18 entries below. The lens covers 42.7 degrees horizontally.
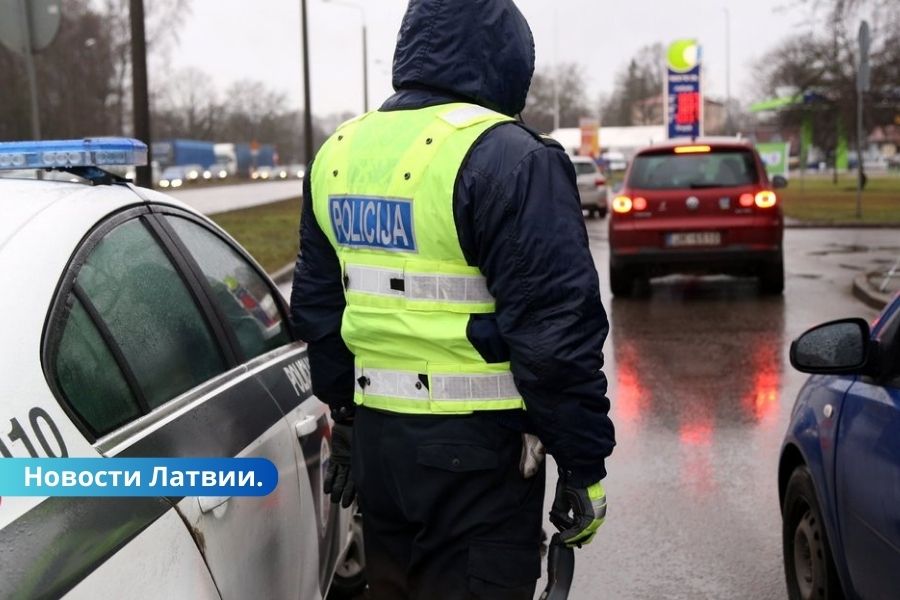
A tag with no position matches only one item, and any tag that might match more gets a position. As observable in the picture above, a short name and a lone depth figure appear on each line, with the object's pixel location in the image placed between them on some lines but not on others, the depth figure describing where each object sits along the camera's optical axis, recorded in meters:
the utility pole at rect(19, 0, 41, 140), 7.01
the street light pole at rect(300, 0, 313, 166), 33.03
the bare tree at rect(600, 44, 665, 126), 105.38
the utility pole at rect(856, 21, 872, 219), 17.86
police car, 1.86
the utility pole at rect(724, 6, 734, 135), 73.81
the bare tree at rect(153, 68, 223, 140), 109.25
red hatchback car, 12.13
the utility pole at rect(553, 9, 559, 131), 75.59
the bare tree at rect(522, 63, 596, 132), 83.72
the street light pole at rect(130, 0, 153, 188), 13.77
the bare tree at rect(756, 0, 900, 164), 28.58
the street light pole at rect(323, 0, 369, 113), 52.28
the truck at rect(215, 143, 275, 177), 105.44
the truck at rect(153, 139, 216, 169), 79.69
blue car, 2.84
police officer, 2.40
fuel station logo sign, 36.59
